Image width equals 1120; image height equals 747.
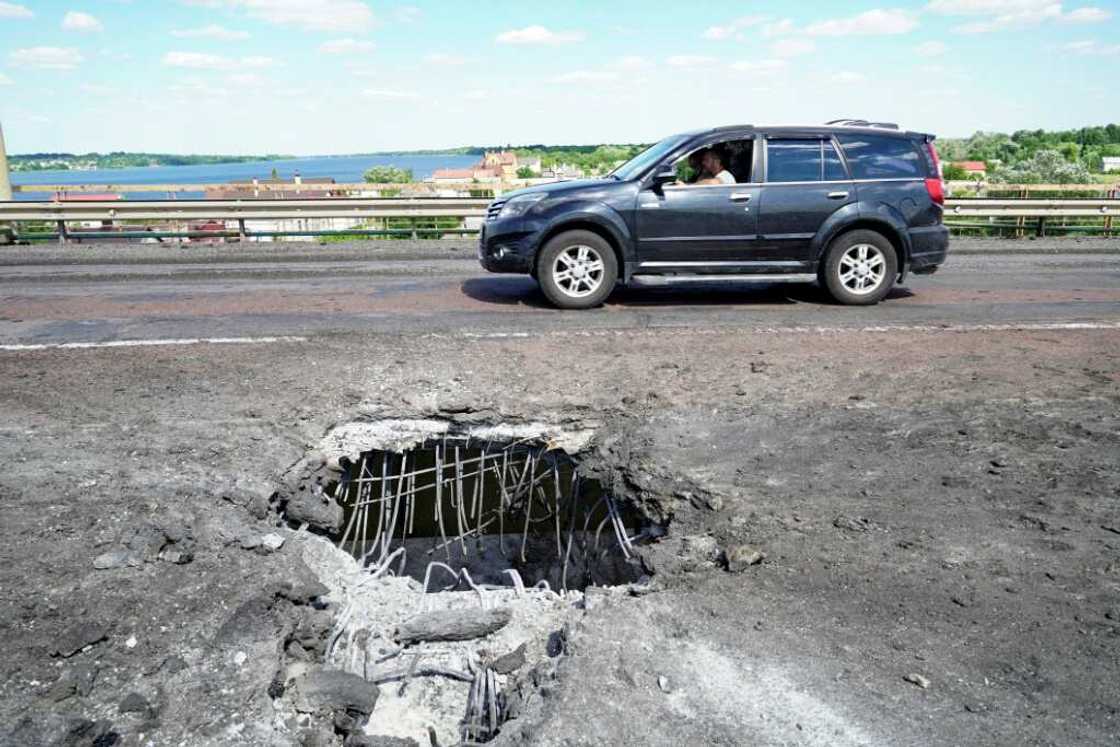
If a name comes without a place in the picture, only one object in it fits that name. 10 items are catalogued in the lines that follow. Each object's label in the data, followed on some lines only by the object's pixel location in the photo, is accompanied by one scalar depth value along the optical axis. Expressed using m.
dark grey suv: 8.95
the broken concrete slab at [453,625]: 3.77
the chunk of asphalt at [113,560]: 3.87
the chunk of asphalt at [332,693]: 3.22
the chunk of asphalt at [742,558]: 4.05
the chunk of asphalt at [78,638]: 3.28
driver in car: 9.12
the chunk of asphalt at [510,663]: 3.48
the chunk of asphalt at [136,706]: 2.99
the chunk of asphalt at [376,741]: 3.07
